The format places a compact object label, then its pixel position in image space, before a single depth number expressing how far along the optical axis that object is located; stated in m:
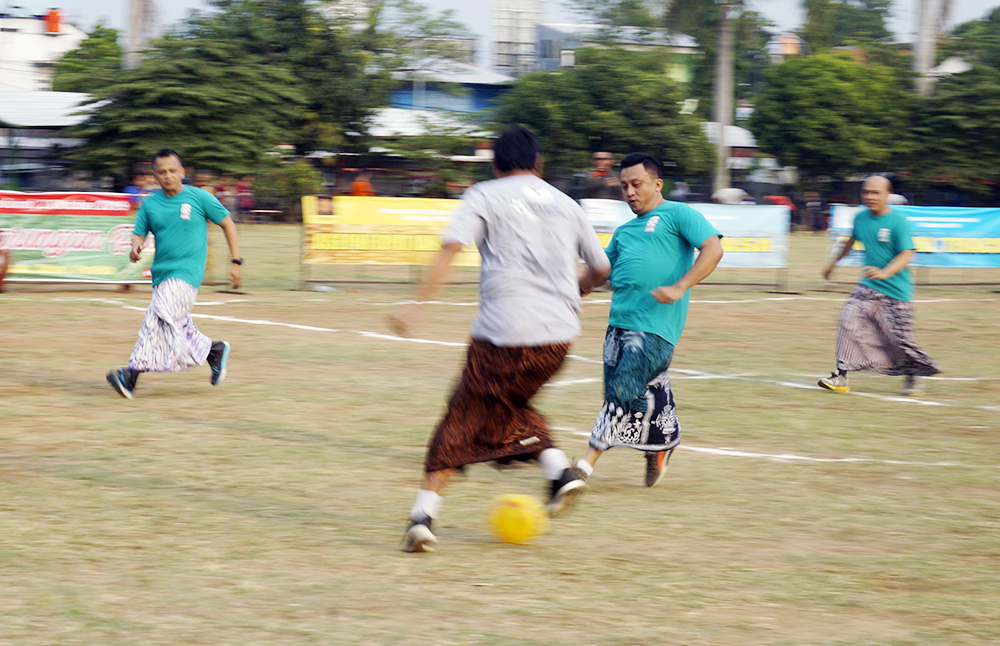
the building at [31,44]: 77.38
